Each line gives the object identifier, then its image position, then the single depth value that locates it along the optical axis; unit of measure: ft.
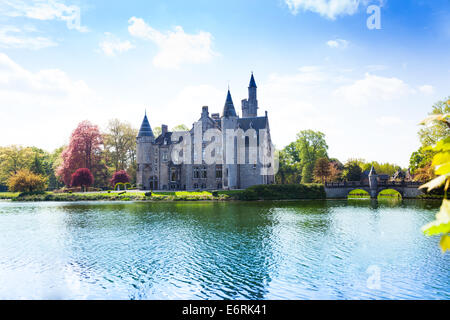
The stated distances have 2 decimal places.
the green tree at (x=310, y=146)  234.79
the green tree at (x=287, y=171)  249.75
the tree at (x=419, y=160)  159.88
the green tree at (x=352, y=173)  210.18
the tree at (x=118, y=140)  229.86
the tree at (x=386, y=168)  336.92
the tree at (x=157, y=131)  261.81
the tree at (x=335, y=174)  199.56
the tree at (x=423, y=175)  150.79
